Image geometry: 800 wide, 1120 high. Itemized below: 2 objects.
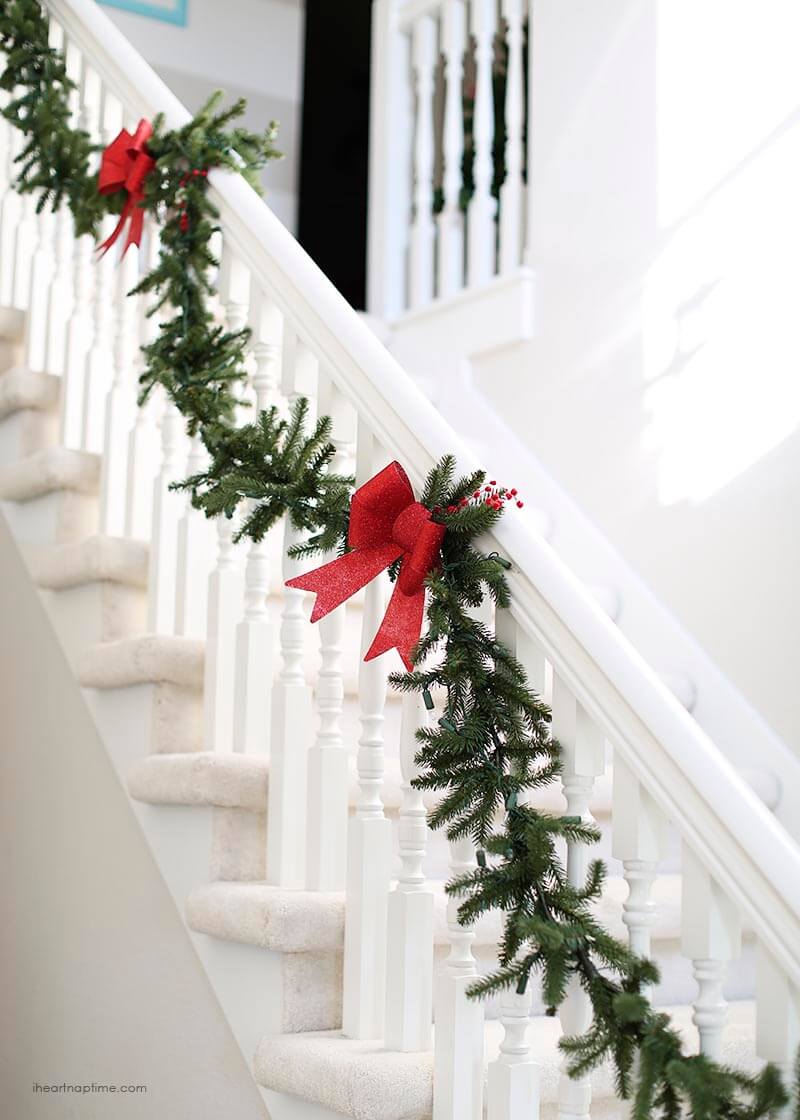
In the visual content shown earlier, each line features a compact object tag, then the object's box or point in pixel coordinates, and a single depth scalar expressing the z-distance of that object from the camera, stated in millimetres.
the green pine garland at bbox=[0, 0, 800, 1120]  1305
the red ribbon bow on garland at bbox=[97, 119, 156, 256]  2322
